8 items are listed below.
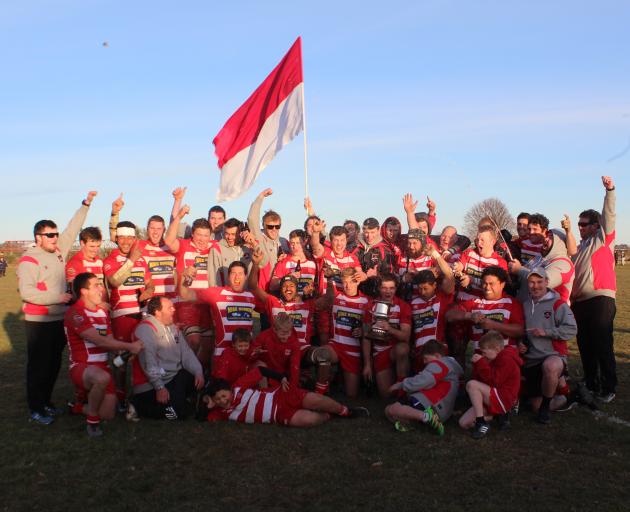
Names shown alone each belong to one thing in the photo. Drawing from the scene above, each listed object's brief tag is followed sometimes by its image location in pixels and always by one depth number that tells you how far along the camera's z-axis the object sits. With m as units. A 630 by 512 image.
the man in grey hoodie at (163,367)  6.25
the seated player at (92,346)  5.89
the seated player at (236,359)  6.50
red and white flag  9.04
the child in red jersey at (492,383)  5.69
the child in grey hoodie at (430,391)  5.75
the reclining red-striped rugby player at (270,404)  5.99
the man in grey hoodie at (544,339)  6.11
